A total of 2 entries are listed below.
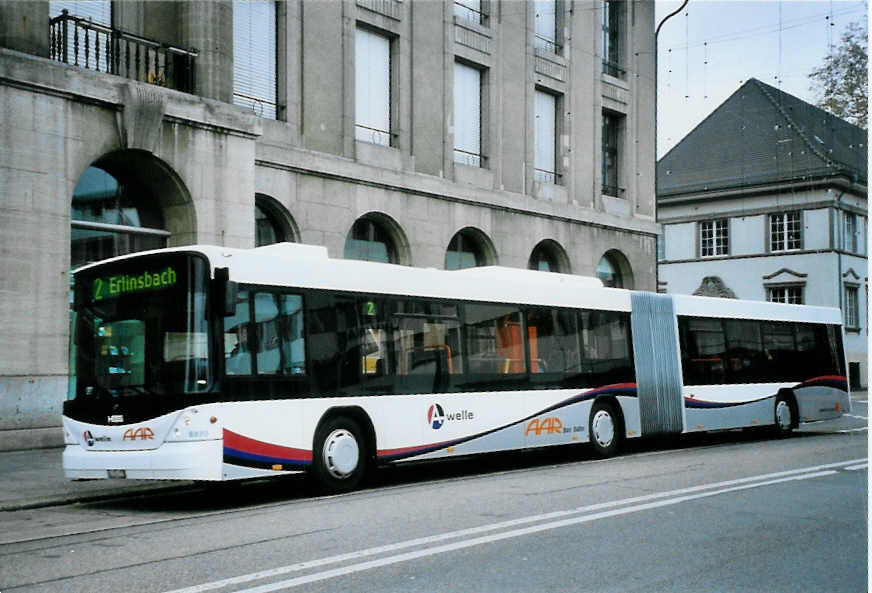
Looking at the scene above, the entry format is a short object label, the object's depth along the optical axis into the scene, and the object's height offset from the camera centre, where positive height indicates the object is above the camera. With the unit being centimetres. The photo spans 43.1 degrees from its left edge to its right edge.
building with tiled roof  5203 +823
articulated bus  1181 +20
